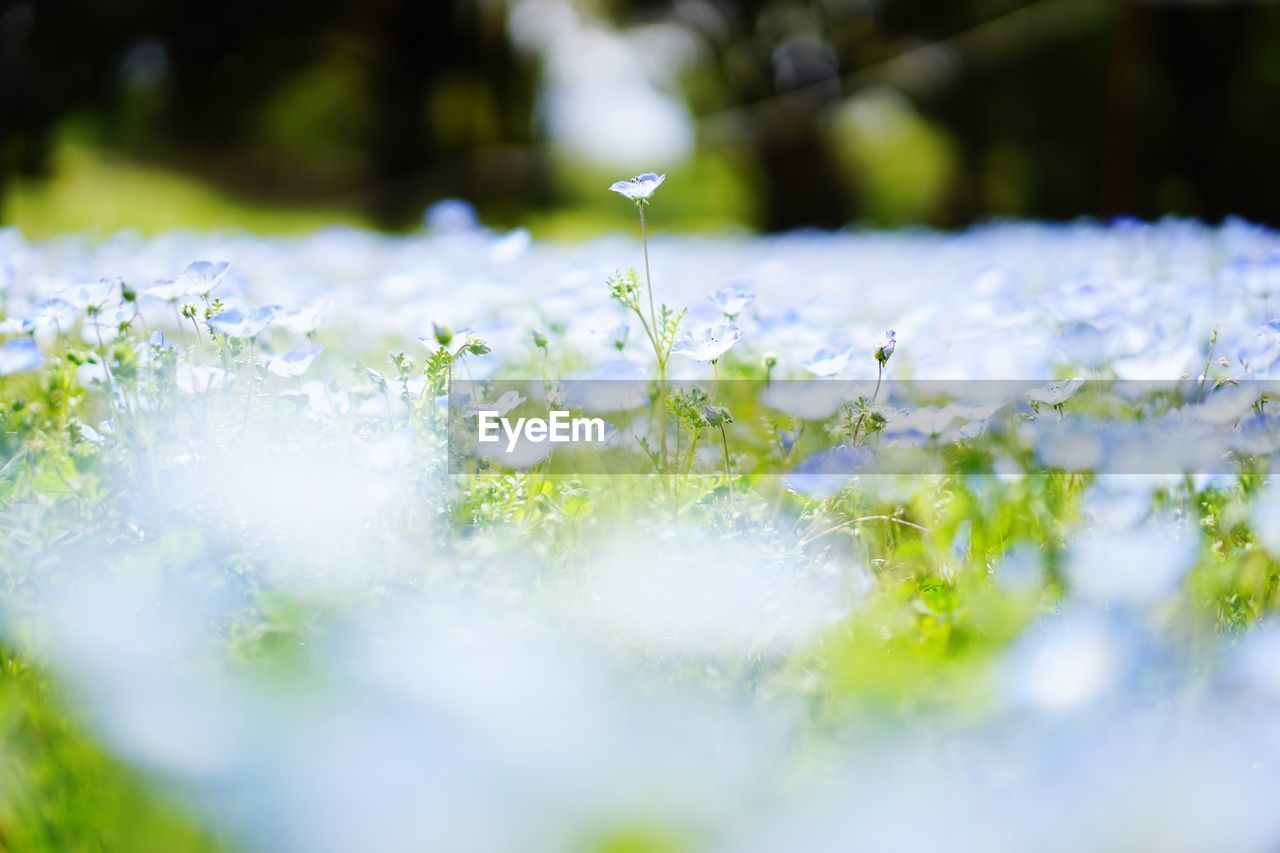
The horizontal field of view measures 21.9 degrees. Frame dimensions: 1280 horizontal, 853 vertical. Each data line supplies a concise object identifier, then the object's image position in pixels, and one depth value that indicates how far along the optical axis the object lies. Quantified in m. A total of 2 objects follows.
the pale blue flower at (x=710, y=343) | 1.23
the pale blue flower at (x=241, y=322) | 1.23
